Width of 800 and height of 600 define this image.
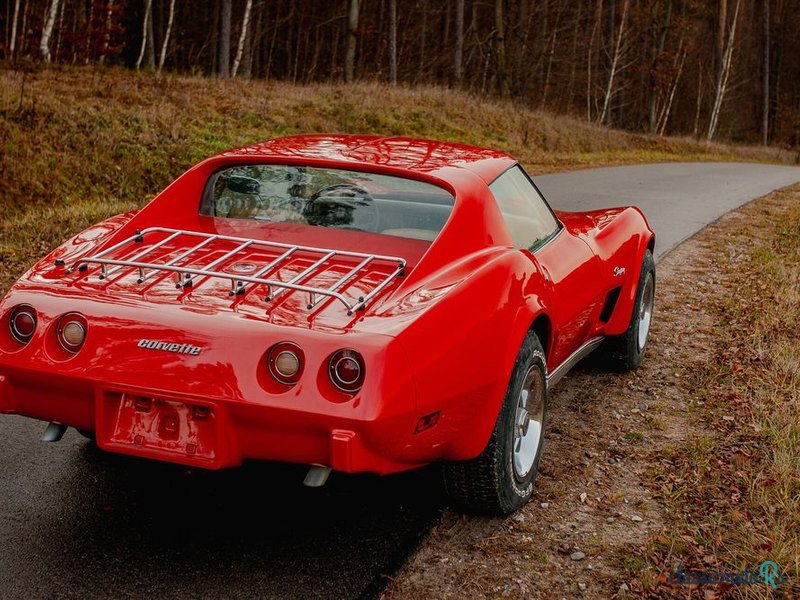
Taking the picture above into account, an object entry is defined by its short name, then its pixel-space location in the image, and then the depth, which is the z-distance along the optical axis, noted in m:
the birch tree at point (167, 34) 27.49
